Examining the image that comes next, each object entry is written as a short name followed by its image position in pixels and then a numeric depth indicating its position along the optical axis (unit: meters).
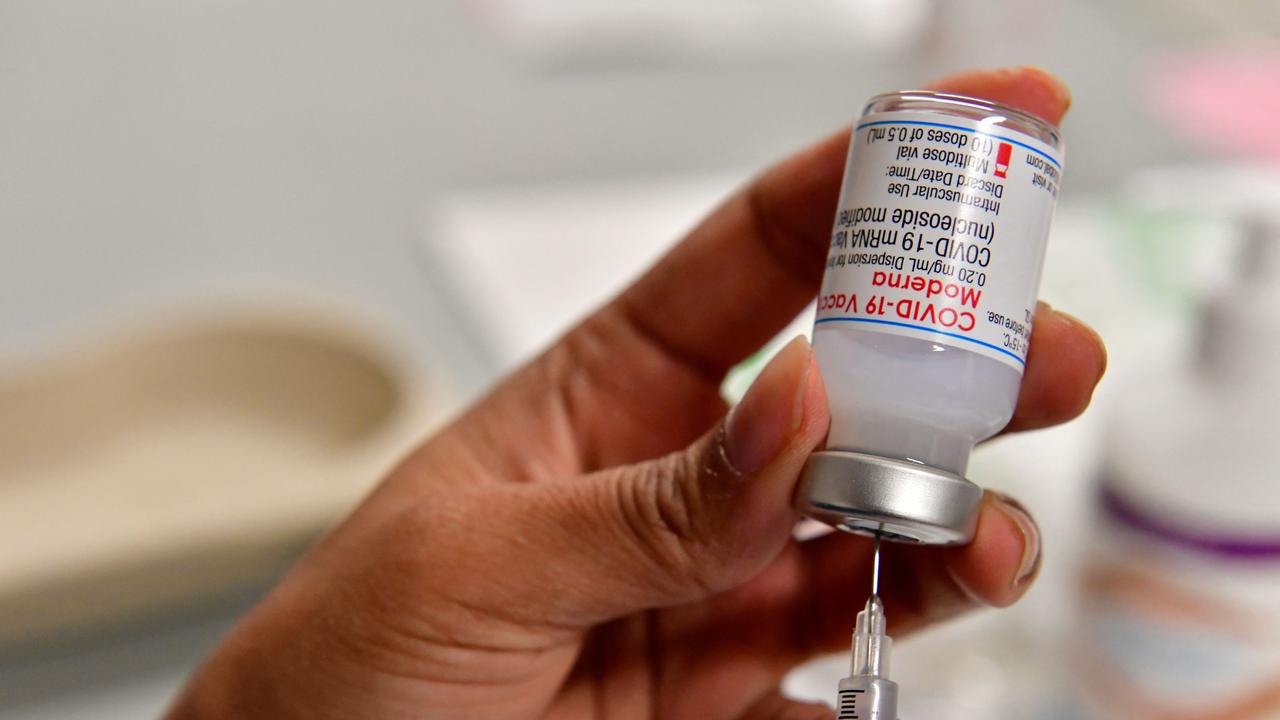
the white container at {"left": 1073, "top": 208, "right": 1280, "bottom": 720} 0.25
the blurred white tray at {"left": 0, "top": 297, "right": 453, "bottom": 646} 0.33
